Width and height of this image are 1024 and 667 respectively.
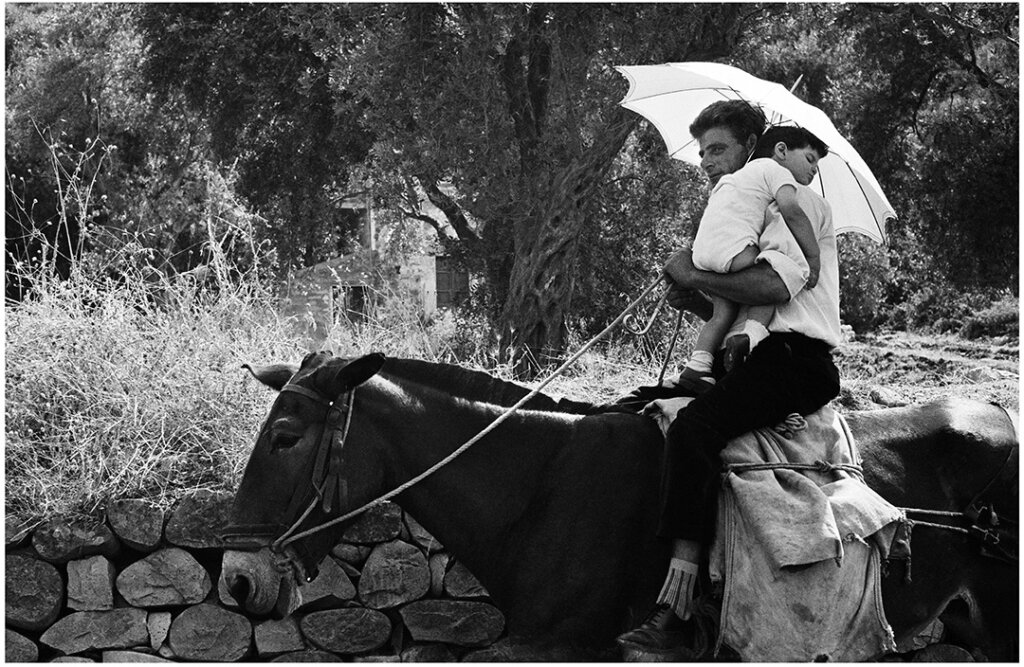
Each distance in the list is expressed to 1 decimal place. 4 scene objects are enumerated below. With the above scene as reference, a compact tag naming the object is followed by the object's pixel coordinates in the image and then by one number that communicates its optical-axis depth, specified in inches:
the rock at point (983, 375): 358.8
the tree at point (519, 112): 368.2
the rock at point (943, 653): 209.9
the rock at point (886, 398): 271.9
